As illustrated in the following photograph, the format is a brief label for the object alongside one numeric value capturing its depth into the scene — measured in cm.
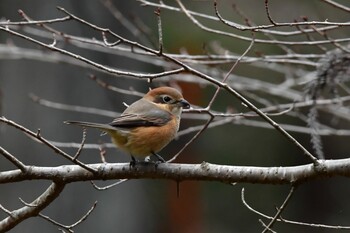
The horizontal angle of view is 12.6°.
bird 891
